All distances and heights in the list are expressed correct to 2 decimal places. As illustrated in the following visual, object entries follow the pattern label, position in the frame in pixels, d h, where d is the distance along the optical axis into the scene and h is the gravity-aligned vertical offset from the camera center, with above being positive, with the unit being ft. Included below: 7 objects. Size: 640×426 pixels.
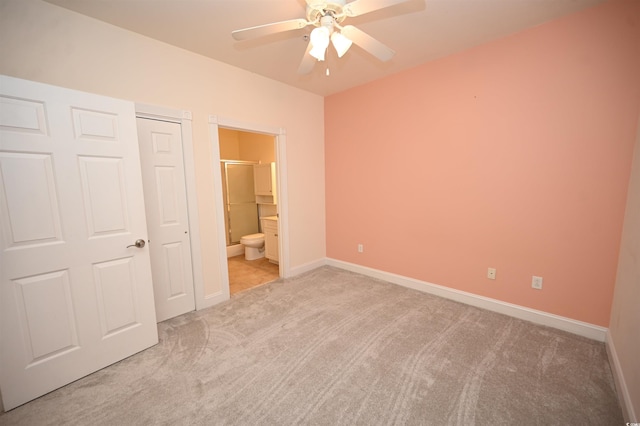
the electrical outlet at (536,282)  7.61 -3.17
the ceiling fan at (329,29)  4.75 +3.18
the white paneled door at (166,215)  7.64 -0.92
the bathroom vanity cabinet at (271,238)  13.42 -2.92
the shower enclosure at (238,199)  15.60 -0.91
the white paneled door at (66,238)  4.92 -1.12
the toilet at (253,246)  14.57 -3.63
